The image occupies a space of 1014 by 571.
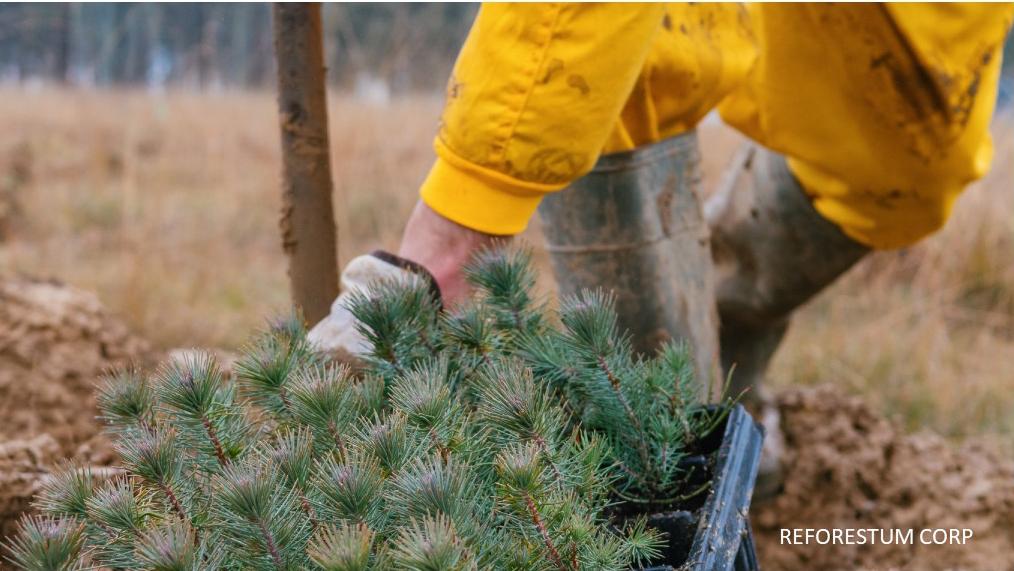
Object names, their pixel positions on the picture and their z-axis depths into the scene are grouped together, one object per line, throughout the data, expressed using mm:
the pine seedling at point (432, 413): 1209
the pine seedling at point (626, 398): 1284
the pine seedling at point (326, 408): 1219
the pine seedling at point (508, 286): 1329
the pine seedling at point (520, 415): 1197
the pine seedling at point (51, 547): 1139
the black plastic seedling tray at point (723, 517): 1227
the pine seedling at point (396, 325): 1317
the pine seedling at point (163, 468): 1201
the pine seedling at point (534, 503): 1146
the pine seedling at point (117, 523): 1177
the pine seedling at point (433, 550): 1074
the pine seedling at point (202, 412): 1226
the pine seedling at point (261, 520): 1138
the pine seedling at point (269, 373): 1271
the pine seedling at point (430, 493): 1137
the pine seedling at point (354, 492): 1148
